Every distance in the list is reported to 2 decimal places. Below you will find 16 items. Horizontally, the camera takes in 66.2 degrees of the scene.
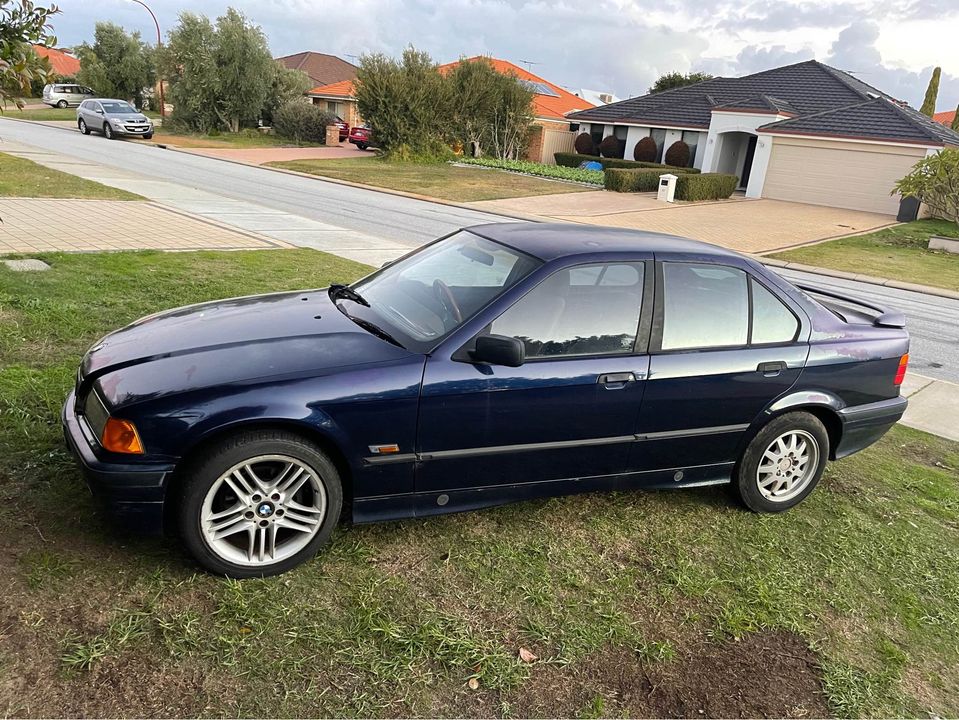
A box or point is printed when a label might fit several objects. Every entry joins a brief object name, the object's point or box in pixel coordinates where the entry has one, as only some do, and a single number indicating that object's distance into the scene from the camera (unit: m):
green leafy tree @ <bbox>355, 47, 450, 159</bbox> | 34.56
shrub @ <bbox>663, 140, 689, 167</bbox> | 35.28
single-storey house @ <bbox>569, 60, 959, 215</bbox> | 28.64
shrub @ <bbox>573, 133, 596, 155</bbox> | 39.41
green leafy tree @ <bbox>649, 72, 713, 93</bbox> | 56.41
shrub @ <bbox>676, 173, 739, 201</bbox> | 27.75
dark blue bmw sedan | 3.10
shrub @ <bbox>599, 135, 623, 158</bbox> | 38.62
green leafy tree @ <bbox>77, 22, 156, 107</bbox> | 47.56
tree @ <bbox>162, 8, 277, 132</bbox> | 38.16
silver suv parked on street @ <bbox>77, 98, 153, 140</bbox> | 33.25
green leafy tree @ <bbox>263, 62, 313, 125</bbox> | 42.41
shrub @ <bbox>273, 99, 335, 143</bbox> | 40.97
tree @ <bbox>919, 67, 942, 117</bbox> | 46.91
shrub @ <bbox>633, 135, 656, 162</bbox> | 36.56
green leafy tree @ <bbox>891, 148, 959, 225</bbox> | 20.92
